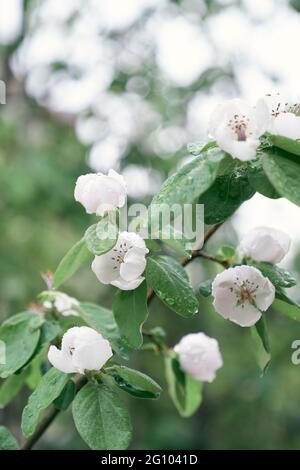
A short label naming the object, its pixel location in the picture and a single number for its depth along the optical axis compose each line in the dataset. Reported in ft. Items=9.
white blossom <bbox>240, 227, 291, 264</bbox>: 2.61
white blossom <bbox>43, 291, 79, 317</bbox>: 2.84
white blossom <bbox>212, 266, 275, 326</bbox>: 2.46
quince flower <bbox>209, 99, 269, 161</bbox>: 2.27
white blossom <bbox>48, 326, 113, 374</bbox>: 2.43
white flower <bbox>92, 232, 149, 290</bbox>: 2.41
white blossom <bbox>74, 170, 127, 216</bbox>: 2.44
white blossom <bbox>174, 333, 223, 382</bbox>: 3.02
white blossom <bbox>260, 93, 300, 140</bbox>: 2.33
